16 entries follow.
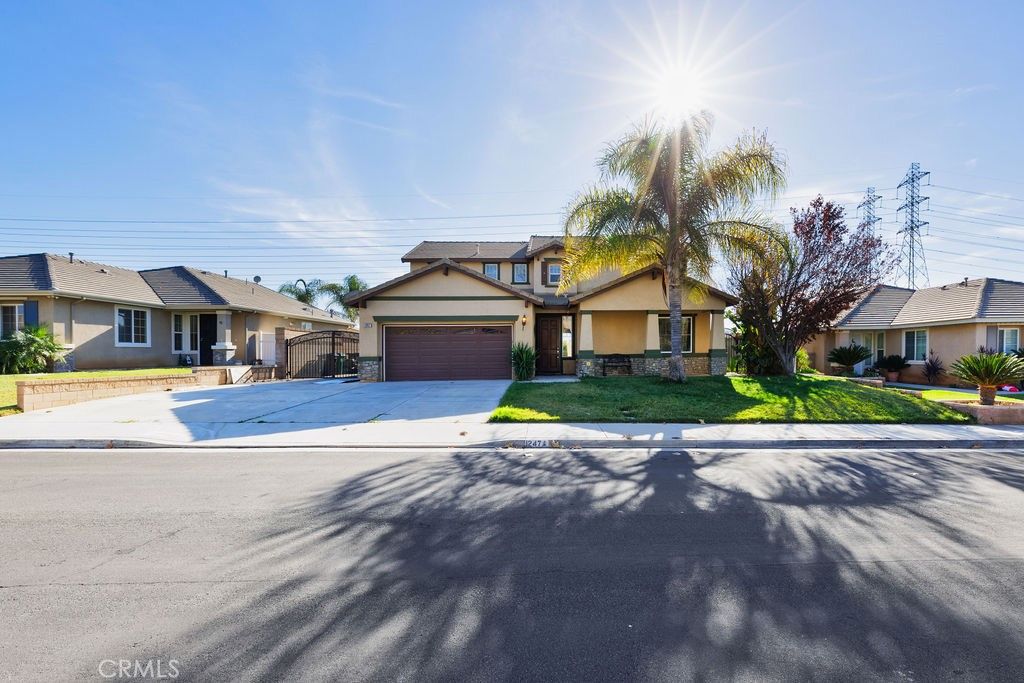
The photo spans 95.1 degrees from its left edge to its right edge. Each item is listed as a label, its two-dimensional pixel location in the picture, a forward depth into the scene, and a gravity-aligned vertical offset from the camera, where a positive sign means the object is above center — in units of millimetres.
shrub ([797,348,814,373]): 21609 -1293
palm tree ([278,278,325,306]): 40831 +4101
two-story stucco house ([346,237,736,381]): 19297 +624
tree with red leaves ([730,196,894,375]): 17656 +2157
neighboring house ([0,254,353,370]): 18938 +1231
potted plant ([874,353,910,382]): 21953 -1508
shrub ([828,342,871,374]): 22188 -1023
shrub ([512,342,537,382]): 18531 -1024
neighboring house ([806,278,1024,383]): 19531 +453
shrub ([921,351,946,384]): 20516 -1603
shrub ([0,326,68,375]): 17094 -445
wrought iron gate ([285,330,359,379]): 22156 -861
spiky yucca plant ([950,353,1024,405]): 11547 -964
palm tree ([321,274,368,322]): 39719 +4172
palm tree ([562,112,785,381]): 14656 +4300
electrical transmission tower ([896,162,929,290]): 30328 +7884
